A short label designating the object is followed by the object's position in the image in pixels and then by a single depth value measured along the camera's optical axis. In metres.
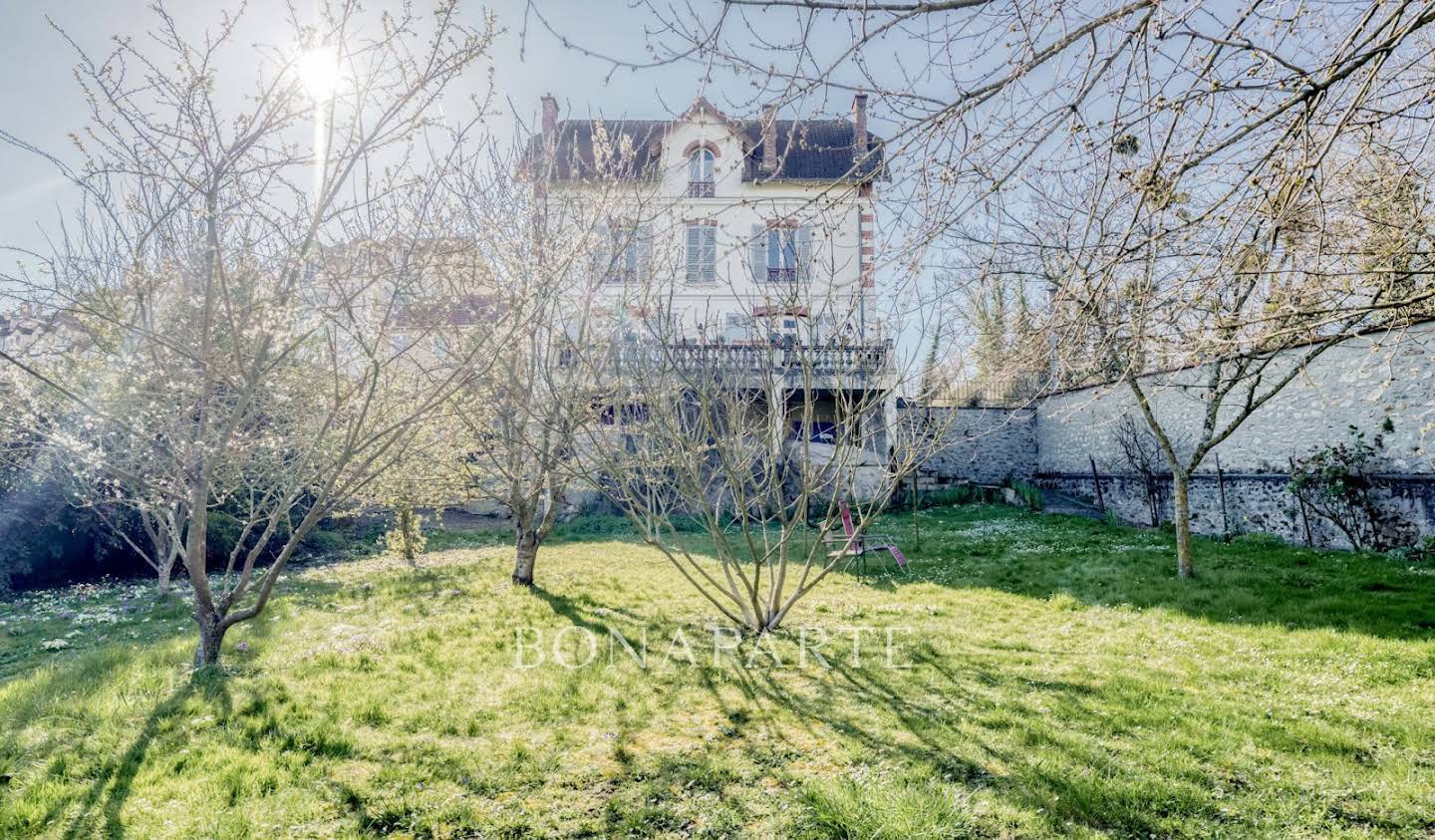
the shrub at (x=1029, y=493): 15.08
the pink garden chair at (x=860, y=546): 7.86
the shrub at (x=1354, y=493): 8.18
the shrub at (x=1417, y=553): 7.35
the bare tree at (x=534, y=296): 5.62
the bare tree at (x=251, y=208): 3.73
